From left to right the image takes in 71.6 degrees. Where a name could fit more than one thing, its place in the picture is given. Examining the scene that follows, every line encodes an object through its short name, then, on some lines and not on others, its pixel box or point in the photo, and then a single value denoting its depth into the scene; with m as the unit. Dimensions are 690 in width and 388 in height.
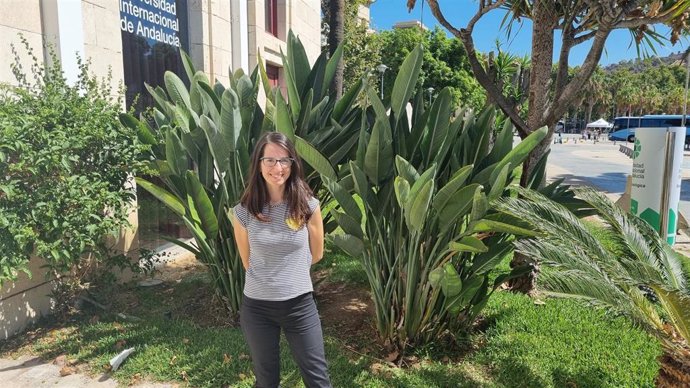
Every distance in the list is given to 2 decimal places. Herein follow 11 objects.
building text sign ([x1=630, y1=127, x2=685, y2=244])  5.86
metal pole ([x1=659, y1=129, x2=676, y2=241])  5.82
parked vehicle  39.88
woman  2.43
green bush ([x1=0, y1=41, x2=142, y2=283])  3.32
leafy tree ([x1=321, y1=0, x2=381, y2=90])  20.12
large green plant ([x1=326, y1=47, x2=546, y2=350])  2.98
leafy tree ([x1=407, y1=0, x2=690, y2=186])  4.20
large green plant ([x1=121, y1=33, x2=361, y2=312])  3.70
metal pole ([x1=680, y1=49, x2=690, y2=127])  8.57
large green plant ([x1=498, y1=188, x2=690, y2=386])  2.45
